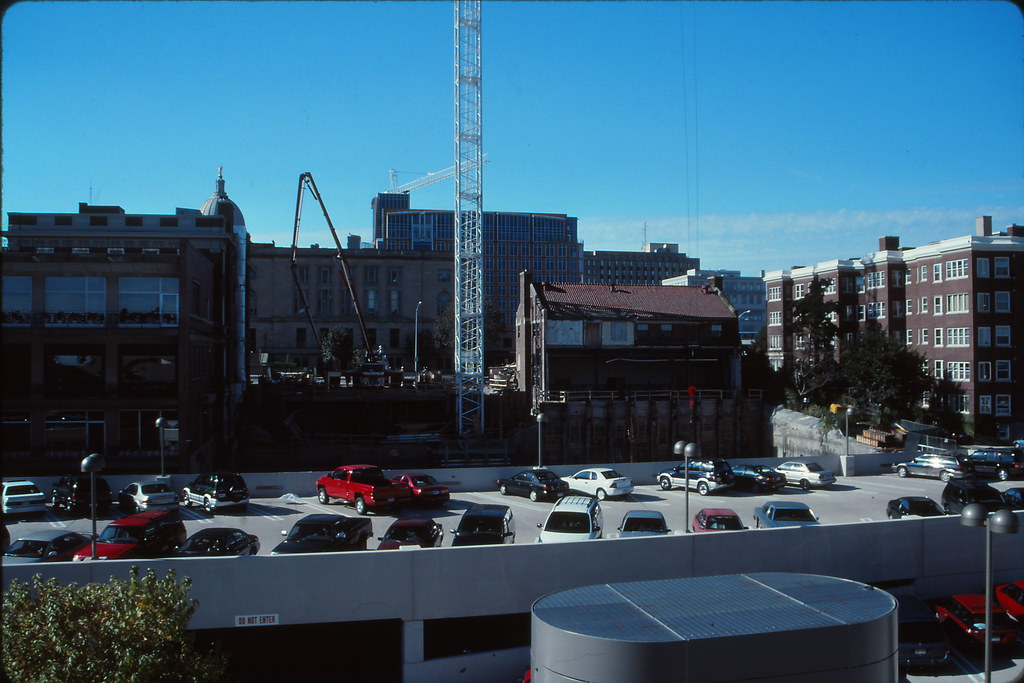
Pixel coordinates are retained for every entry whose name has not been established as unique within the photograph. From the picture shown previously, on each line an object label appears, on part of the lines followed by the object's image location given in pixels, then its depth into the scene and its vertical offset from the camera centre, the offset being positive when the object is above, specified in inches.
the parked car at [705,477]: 1070.7 -184.8
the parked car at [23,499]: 912.3 -181.8
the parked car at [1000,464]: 1185.4 -183.9
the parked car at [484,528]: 737.6 -178.5
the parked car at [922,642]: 608.1 -235.8
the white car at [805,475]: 1117.7 -188.9
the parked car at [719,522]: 778.8 -179.8
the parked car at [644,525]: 761.0 -178.3
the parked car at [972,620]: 630.5 -233.1
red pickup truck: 950.4 -178.9
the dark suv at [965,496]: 879.7 -173.6
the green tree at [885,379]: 1721.2 -74.3
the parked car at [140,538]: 688.4 -178.0
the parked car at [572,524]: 750.5 -176.4
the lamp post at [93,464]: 636.7 -97.3
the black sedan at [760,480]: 1094.4 -190.5
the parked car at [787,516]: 802.5 -178.9
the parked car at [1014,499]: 856.9 -173.6
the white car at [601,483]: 1029.2 -186.3
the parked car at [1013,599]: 671.1 -225.6
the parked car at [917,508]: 848.9 -179.6
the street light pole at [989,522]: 451.2 -107.0
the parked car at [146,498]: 949.8 -186.6
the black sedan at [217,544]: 685.9 -178.9
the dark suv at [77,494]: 928.3 -179.6
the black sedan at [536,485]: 1035.9 -189.4
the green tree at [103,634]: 378.0 -148.3
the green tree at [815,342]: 1978.8 +13.0
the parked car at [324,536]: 700.0 -177.6
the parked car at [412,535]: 738.2 -183.3
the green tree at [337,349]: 2989.7 -3.5
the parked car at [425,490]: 966.4 -181.4
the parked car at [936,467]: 1175.6 -190.3
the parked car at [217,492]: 960.9 -182.8
